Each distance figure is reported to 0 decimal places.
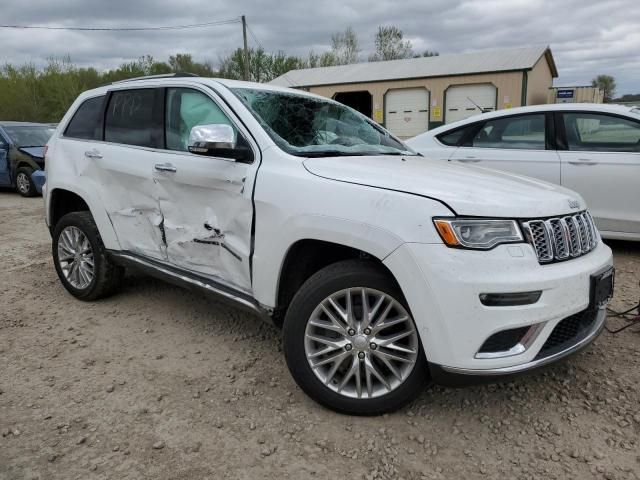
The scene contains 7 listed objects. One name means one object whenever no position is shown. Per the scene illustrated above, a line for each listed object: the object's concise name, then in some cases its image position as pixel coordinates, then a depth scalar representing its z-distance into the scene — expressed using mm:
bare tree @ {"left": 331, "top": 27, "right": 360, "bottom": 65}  51156
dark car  11180
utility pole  28234
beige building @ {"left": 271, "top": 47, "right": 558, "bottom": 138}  19828
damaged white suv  2238
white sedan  5105
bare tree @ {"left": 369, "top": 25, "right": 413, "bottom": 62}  49750
